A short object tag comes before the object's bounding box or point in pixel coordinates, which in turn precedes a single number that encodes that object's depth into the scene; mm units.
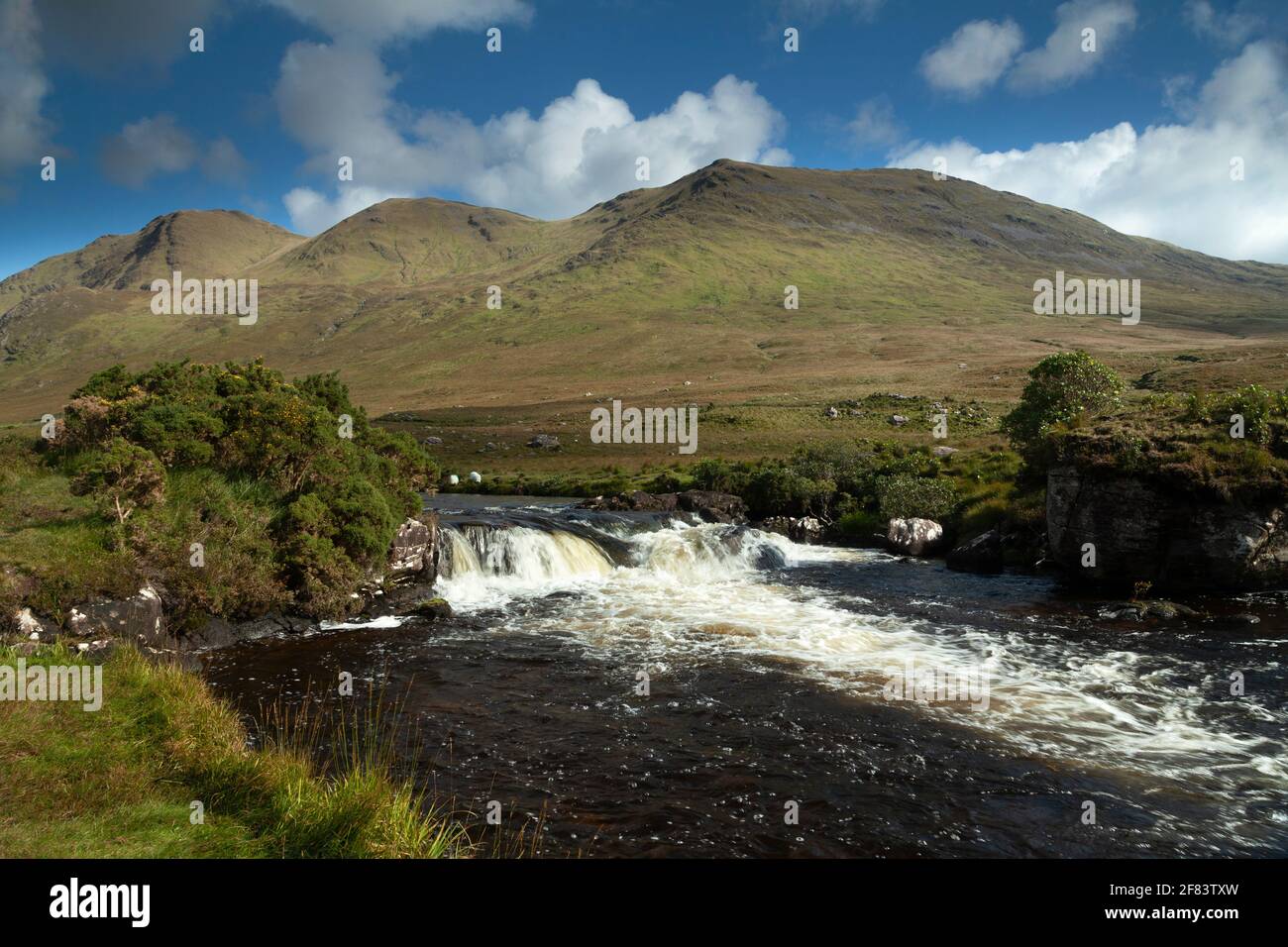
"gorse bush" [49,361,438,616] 19578
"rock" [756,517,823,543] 40938
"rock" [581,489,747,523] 43812
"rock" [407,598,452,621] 23781
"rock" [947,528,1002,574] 31297
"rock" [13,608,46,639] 15039
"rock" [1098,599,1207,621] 22392
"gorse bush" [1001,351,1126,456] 38844
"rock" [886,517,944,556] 35906
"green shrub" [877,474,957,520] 38094
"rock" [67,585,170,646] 16219
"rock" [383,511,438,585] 26116
